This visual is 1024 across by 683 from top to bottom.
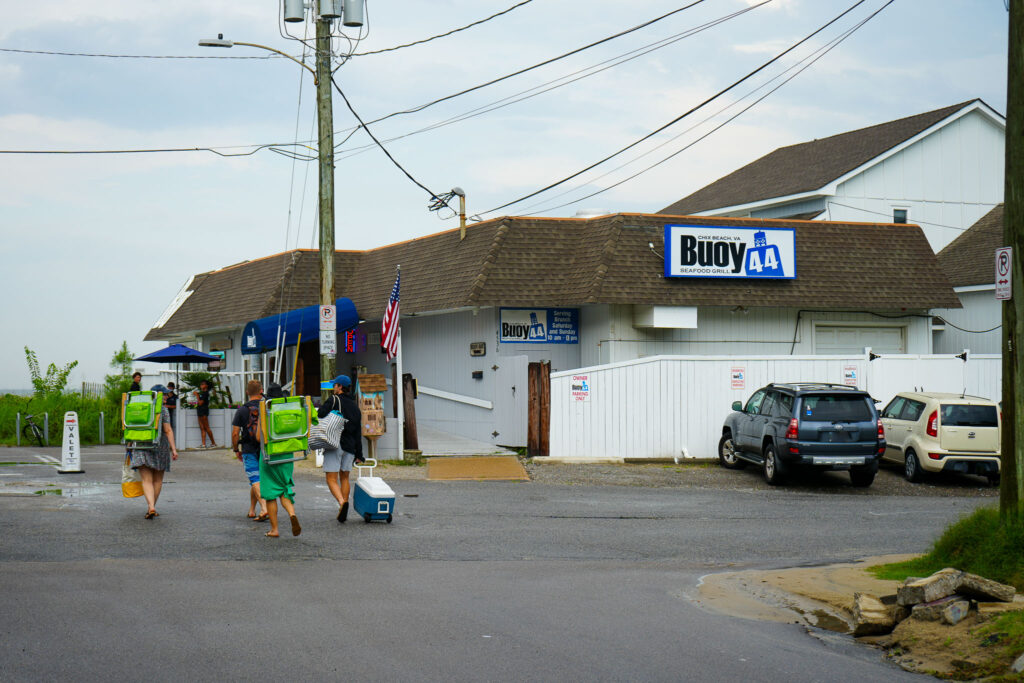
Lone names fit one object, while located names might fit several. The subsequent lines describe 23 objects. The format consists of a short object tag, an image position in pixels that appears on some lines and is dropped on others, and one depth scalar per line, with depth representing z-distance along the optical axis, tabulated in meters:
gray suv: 18.48
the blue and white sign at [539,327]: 24.53
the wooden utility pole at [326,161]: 20.42
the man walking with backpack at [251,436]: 13.33
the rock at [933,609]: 8.17
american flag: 21.22
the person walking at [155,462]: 13.85
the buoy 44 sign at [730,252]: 24.02
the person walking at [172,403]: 27.61
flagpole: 21.33
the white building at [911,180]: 33.56
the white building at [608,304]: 23.89
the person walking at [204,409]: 27.41
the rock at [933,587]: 8.29
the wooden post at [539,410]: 21.80
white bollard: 19.88
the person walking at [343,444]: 14.05
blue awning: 26.27
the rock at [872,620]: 8.24
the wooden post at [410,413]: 22.42
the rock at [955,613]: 8.01
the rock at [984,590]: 8.21
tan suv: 19.39
